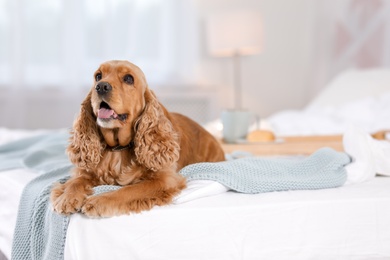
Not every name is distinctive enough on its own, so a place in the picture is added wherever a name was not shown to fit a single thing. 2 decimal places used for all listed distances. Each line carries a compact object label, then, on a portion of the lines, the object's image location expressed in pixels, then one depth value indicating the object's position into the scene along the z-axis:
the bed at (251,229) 1.46
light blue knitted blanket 1.57
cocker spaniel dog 1.49
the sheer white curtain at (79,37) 4.56
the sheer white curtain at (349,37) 4.06
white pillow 3.63
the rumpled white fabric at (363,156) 1.80
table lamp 4.46
